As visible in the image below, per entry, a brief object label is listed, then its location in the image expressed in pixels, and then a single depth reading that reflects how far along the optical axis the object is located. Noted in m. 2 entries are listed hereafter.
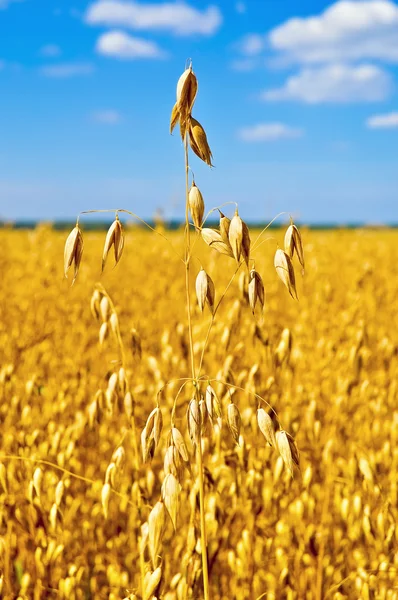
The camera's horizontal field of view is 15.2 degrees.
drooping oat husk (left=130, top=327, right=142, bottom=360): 0.86
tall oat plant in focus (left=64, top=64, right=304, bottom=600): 0.64
